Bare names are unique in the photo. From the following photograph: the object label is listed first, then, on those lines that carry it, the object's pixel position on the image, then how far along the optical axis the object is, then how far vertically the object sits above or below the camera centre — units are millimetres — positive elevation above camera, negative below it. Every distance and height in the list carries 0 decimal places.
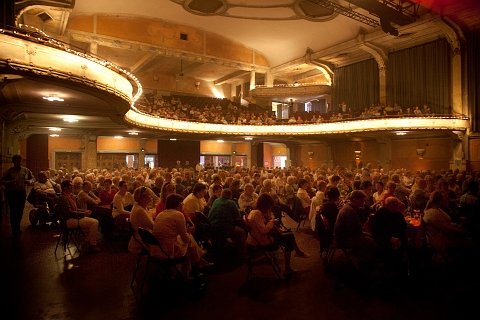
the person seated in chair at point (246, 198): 7223 -788
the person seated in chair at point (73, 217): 6055 -1007
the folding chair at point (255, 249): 4854 -1301
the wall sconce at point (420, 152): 19047 +567
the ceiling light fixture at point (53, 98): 9988 +2066
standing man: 7188 -426
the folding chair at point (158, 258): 4098 -1234
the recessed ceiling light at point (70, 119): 14312 +2083
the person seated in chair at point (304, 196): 7984 -817
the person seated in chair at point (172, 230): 4258 -856
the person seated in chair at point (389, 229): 4684 -959
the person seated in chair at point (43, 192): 8102 -685
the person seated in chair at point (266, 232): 4883 -1050
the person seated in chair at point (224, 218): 5676 -946
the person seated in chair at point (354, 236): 4656 -1050
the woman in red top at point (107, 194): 7543 -693
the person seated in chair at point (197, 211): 5879 -884
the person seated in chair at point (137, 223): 4676 -841
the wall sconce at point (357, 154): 22469 +567
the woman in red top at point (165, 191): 6076 -522
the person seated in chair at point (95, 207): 6965 -932
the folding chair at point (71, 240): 6187 -1619
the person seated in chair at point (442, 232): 4848 -1050
